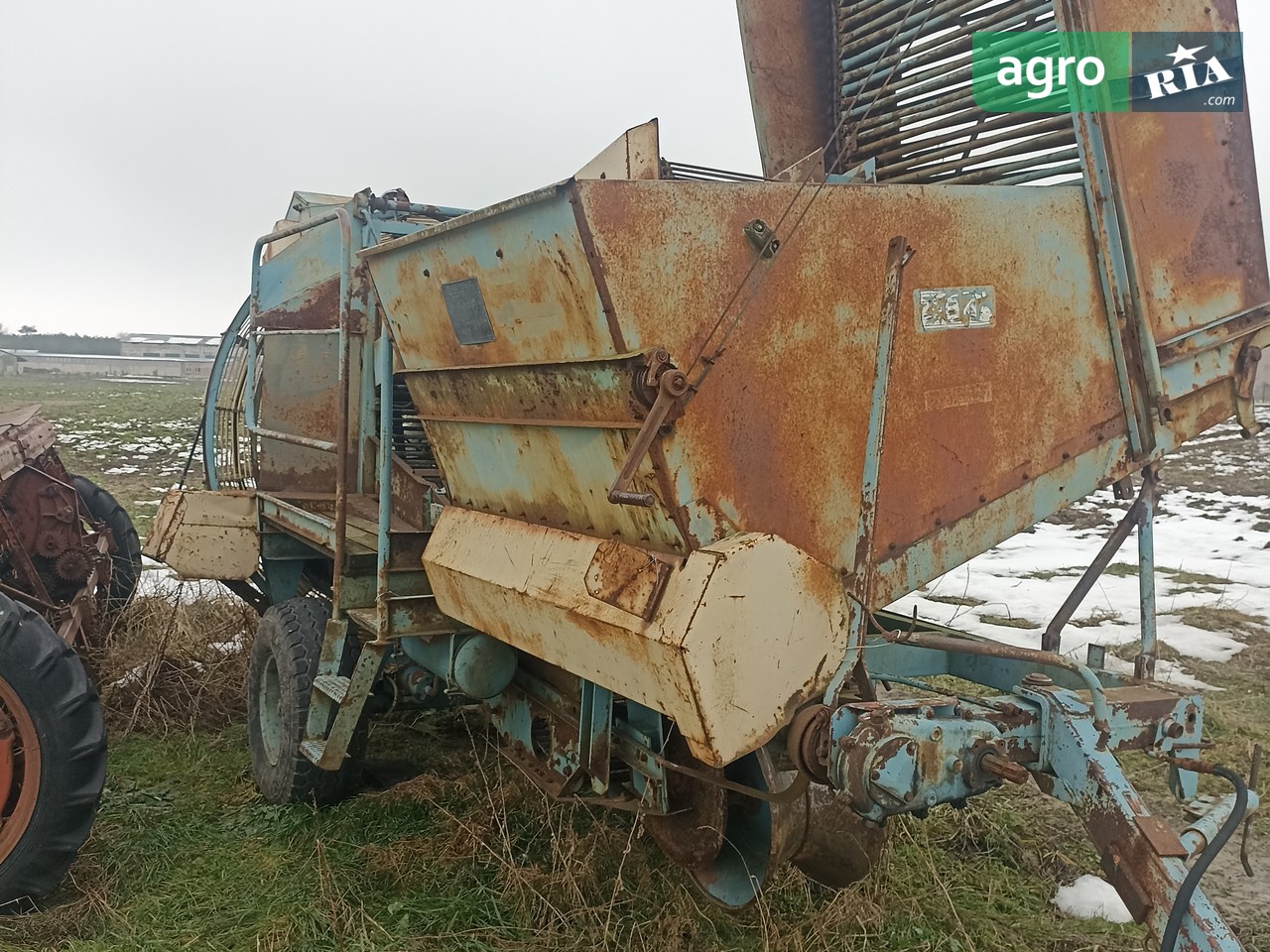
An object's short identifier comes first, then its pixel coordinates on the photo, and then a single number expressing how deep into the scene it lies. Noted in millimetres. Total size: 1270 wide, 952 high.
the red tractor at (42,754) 3213
